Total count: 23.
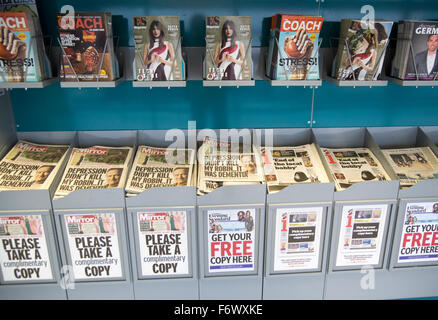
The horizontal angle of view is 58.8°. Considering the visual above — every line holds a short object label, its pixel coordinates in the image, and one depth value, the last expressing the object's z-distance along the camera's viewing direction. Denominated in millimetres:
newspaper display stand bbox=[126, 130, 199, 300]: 1927
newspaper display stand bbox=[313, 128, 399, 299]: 1992
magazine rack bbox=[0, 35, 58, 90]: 1855
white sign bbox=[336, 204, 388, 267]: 2027
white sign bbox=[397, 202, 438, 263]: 2039
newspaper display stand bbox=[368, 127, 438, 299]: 2014
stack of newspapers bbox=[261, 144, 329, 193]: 2076
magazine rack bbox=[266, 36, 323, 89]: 1938
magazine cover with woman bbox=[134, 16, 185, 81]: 1911
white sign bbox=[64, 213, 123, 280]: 1957
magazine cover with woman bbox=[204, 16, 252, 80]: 1928
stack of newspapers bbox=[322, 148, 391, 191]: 2096
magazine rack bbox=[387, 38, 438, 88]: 1993
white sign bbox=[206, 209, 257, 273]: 1985
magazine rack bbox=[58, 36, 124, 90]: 1885
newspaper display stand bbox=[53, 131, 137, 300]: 1922
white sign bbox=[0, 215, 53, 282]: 1939
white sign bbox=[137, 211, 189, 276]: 1961
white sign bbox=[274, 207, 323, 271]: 2006
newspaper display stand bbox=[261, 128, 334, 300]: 1965
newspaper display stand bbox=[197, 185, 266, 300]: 1943
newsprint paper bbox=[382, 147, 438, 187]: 2121
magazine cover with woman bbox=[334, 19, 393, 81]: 1955
